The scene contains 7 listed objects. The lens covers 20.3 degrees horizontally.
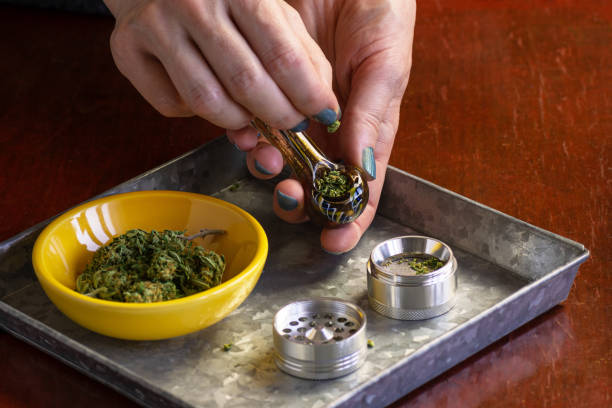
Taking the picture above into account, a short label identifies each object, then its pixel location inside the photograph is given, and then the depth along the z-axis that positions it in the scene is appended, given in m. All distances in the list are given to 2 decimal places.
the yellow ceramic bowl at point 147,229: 0.95
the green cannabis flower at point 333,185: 1.05
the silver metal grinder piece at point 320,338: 0.92
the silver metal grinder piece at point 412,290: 0.98
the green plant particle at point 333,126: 1.03
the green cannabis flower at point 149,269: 0.97
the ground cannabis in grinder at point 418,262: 1.01
